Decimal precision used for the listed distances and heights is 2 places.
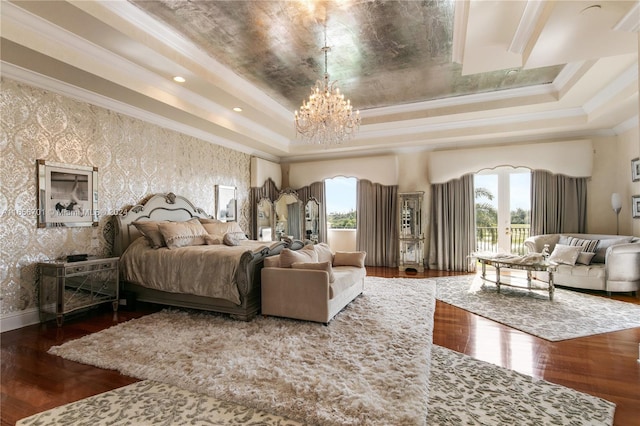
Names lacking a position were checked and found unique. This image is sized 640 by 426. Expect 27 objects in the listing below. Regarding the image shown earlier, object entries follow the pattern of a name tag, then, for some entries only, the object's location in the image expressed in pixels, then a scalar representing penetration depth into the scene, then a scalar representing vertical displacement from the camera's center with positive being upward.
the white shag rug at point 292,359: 1.96 -1.17
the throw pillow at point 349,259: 4.41 -0.62
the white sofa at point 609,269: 4.44 -0.81
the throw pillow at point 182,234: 4.09 -0.23
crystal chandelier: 3.78 +1.27
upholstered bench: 3.29 -0.79
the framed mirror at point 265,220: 7.16 -0.09
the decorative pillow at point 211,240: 4.51 -0.35
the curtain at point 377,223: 7.17 -0.17
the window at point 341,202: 7.76 +0.36
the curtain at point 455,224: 6.55 -0.18
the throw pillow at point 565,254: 4.84 -0.63
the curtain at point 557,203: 5.82 +0.22
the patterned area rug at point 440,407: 1.84 -1.21
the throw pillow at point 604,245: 4.83 -0.48
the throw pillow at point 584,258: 4.80 -0.67
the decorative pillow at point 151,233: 4.08 -0.21
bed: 3.49 -0.64
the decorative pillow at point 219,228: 5.02 -0.19
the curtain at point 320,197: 7.69 +0.48
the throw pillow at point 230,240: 4.42 -0.34
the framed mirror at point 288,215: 7.58 +0.03
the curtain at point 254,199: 7.16 +0.40
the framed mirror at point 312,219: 7.60 -0.07
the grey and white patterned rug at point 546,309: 3.27 -1.18
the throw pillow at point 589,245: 4.95 -0.48
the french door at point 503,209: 6.37 +0.13
